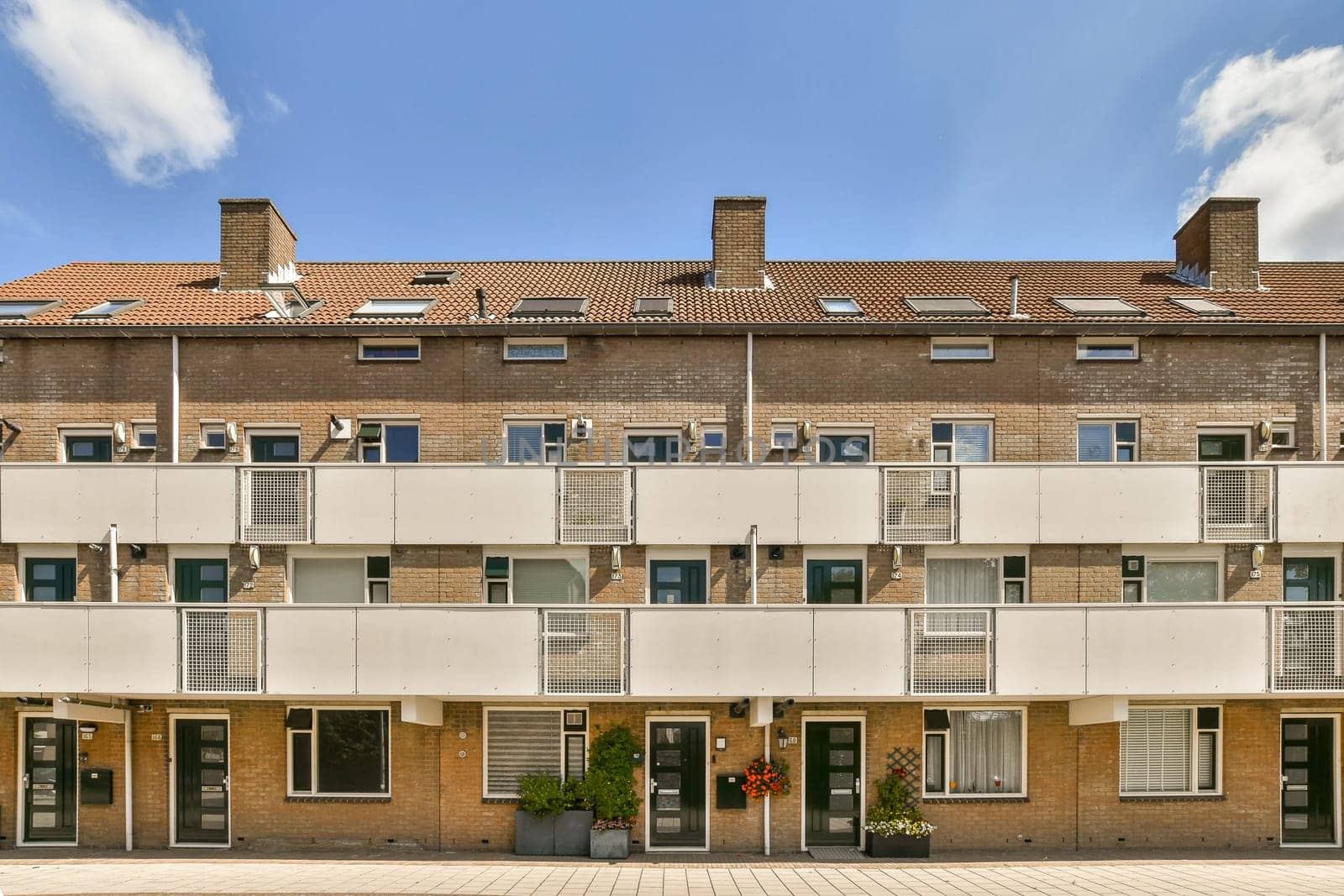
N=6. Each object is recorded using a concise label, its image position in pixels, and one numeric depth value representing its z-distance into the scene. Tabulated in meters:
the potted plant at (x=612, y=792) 11.46
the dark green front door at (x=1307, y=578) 11.96
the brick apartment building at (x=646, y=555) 10.95
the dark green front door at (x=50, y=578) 12.07
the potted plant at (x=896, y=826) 11.55
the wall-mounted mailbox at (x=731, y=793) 11.91
